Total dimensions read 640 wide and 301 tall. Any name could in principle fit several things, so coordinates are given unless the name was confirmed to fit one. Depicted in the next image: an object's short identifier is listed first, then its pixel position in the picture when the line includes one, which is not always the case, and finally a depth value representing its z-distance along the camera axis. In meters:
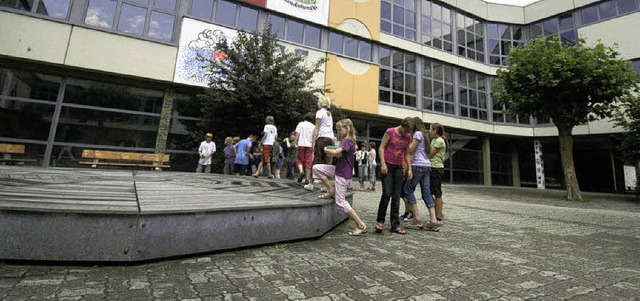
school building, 11.02
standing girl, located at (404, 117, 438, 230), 4.52
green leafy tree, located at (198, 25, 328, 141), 10.79
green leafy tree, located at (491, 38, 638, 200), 11.12
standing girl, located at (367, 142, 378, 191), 10.69
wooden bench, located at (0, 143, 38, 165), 9.38
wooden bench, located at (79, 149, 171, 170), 10.82
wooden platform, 2.14
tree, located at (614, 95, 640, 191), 12.62
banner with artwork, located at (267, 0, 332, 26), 14.80
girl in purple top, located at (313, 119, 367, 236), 3.72
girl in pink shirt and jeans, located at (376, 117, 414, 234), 3.88
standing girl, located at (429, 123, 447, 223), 4.67
